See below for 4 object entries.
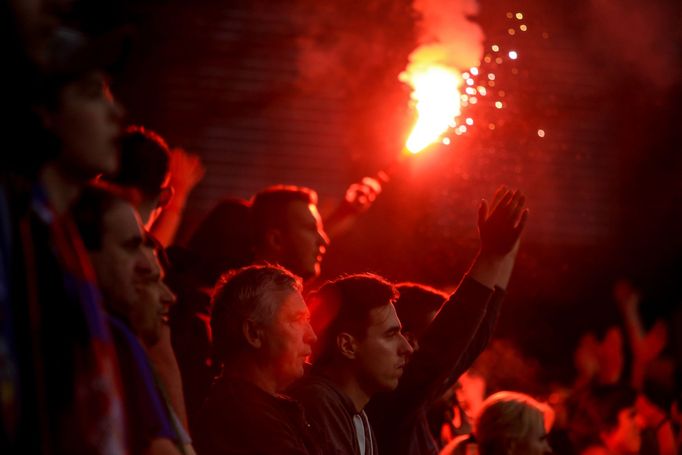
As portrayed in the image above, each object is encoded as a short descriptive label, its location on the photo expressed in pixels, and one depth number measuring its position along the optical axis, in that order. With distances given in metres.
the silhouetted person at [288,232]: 10.91
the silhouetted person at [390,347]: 8.52
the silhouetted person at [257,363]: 7.23
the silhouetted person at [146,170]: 8.95
